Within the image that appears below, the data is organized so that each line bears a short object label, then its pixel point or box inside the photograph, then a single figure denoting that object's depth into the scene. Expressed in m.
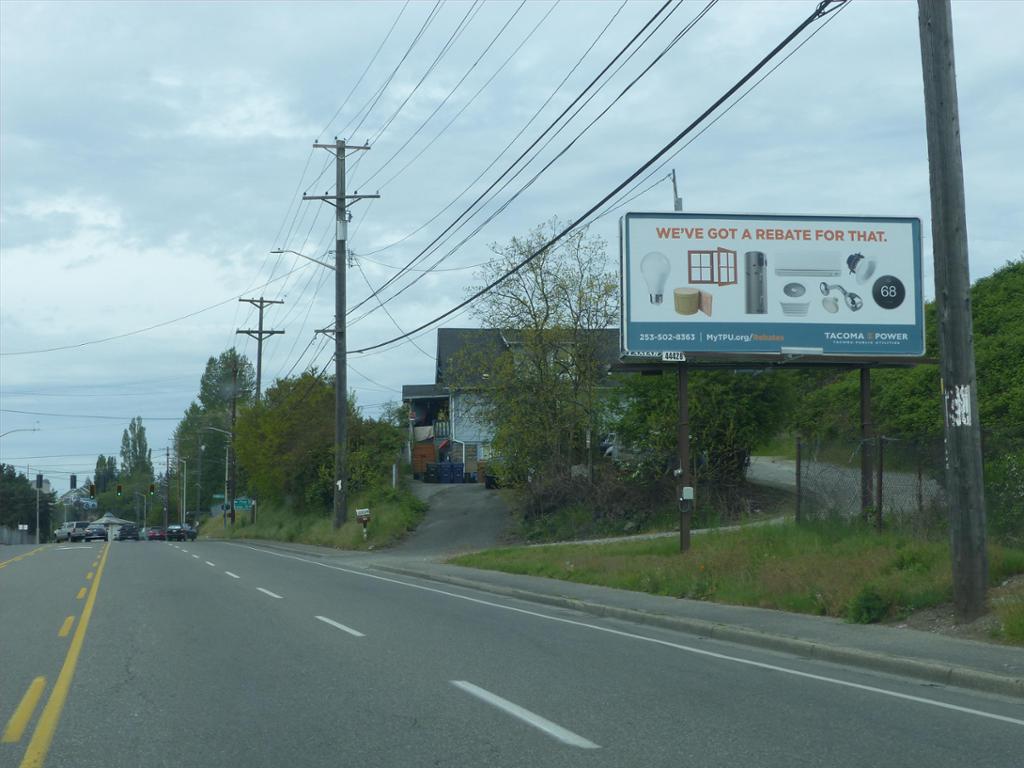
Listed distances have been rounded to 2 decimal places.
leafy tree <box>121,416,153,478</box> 148.38
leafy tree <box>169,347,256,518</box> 111.62
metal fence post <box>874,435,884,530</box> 18.44
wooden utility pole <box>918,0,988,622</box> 12.96
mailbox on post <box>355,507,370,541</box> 37.97
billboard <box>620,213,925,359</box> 22.72
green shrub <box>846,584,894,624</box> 14.20
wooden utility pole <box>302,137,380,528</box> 38.97
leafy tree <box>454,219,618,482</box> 36.16
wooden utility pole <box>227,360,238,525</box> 69.56
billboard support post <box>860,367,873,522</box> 19.33
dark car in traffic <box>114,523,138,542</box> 77.94
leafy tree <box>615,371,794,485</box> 31.41
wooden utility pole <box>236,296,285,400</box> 61.59
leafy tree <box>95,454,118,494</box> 190.75
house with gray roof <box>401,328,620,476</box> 37.52
